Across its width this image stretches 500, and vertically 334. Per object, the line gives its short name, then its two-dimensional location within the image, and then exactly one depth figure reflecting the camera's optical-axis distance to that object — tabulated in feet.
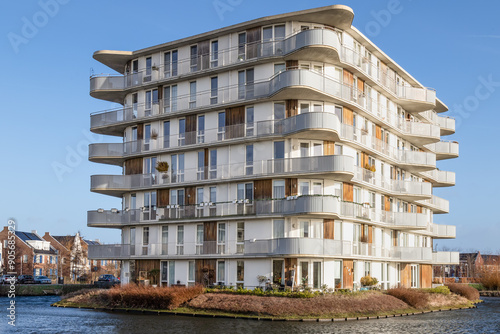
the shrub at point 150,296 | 143.84
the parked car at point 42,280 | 288.30
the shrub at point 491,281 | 290.76
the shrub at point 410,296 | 159.84
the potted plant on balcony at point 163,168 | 176.86
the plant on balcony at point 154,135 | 181.37
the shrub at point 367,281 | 164.96
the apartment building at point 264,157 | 153.17
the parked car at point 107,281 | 218.46
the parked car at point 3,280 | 264.05
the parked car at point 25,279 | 281.54
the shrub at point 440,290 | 187.21
